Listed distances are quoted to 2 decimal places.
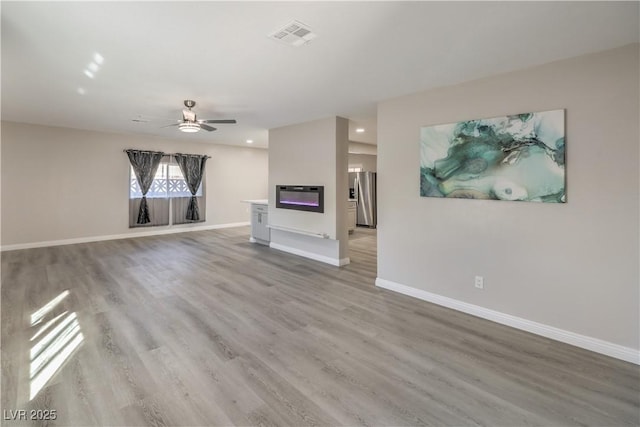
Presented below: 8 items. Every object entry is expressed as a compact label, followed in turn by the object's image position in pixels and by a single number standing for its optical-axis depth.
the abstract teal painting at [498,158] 2.69
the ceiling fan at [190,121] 4.22
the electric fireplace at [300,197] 5.24
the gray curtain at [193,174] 8.20
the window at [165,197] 7.50
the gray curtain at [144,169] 7.34
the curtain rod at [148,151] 7.23
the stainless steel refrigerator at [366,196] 9.23
